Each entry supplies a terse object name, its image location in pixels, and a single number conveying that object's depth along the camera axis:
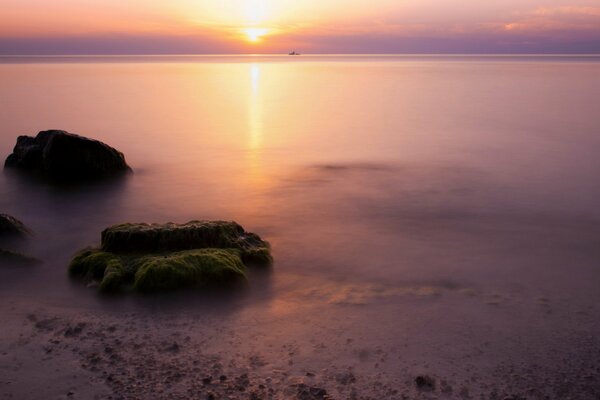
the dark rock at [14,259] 7.60
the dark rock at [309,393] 4.68
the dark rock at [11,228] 8.55
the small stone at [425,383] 4.85
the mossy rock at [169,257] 6.73
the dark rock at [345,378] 4.91
